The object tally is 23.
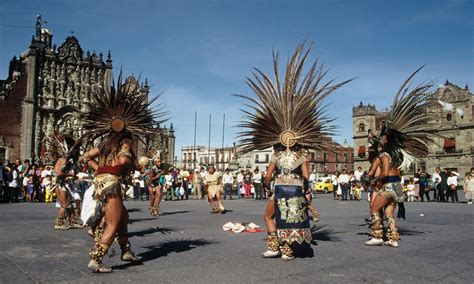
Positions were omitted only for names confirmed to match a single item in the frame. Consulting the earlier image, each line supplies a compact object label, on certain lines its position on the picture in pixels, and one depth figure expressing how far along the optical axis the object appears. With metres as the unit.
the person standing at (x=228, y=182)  26.62
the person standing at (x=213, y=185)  14.74
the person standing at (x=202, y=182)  26.62
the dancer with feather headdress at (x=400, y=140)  7.44
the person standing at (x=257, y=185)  26.94
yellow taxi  44.66
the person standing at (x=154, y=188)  12.79
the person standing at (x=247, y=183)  29.34
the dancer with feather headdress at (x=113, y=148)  5.41
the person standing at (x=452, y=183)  22.80
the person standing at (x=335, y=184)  28.28
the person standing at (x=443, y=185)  23.14
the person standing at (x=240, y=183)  29.08
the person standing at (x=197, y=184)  26.70
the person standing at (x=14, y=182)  19.56
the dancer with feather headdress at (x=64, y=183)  9.02
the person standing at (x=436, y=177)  23.72
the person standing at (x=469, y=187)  21.75
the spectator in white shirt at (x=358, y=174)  26.07
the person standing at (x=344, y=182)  25.67
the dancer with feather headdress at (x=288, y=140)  6.06
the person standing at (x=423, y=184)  24.11
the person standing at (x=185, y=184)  26.55
